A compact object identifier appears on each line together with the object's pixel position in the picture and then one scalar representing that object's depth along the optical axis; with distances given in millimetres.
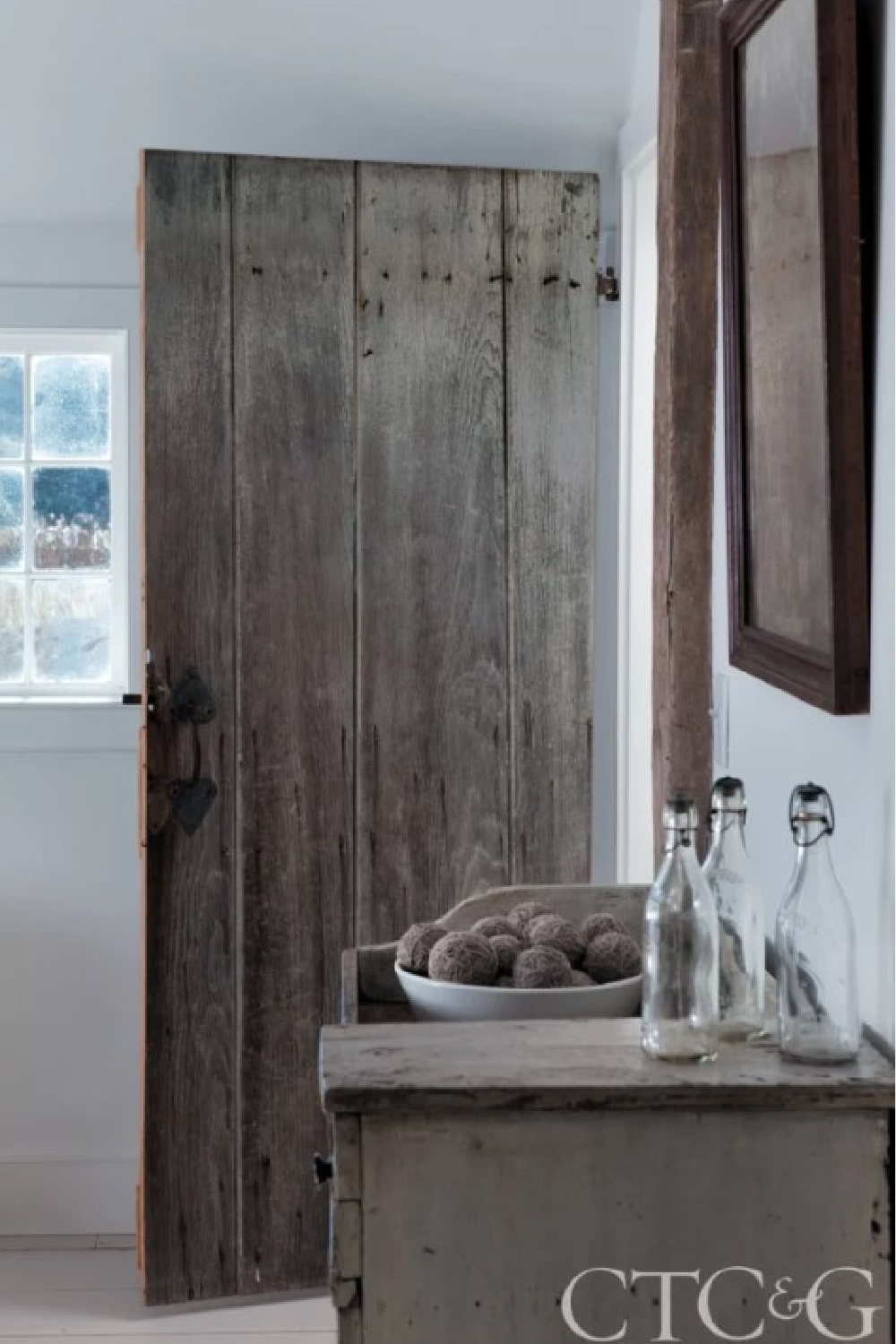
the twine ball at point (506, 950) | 1583
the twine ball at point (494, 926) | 1658
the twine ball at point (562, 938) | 1615
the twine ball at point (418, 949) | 1628
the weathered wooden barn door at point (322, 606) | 2830
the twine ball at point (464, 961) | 1540
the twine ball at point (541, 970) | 1536
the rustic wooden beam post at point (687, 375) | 2043
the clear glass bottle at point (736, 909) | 1427
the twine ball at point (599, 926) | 1671
